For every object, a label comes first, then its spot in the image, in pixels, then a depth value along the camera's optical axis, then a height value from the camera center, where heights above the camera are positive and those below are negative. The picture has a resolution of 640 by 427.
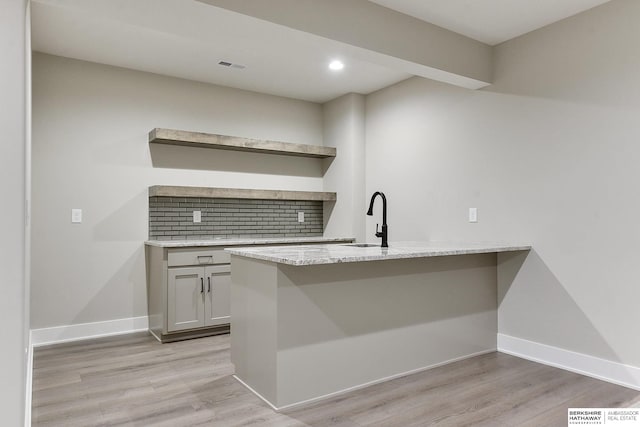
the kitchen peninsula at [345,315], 2.38 -0.64
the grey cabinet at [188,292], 3.64 -0.69
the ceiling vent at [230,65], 3.88 +1.38
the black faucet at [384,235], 3.05 -0.15
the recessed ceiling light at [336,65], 3.84 +1.37
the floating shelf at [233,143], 3.94 +0.72
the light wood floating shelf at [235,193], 3.92 +0.21
